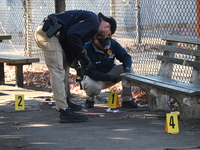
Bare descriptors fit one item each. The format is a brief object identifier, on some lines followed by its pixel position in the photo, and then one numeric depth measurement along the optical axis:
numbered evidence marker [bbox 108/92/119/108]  14.09
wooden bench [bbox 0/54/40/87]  18.83
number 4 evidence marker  10.84
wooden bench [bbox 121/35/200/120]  11.45
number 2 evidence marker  14.15
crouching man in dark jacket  13.86
